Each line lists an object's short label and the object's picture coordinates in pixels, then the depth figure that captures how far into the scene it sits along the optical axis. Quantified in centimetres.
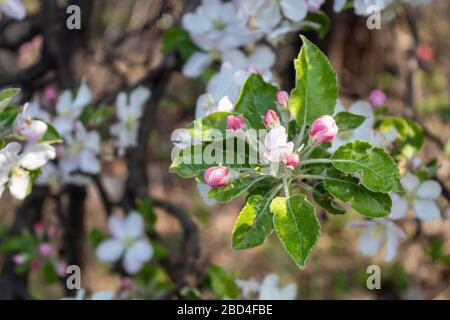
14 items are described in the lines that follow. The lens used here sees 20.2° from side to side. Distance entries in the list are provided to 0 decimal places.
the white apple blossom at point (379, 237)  75
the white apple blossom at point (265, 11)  72
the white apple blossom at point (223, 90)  66
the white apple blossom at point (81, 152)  82
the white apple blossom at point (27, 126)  65
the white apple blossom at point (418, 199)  72
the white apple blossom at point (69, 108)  79
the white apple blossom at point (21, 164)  65
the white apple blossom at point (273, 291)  73
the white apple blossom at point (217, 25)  77
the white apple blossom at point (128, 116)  84
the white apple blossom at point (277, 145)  59
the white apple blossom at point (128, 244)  85
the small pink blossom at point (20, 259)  88
